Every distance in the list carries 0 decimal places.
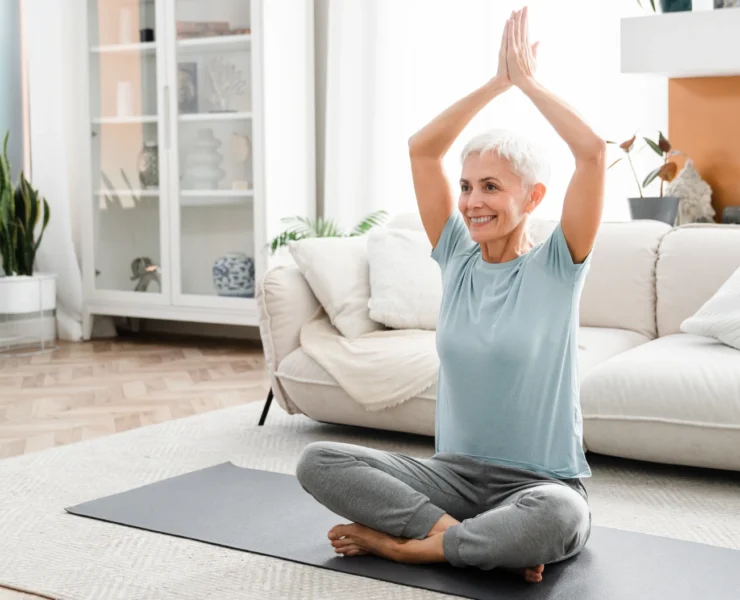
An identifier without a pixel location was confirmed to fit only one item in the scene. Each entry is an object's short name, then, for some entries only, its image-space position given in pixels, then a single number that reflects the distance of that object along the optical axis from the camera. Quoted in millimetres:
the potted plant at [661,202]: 3680
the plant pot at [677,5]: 3697
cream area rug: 1887
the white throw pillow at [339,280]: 3266
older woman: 1813
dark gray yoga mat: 1834
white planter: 5078
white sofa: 2531
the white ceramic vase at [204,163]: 5102
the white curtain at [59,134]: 5453
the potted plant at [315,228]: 4648
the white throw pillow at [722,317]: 2784
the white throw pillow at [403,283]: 3270
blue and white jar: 5012
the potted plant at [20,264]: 5102
